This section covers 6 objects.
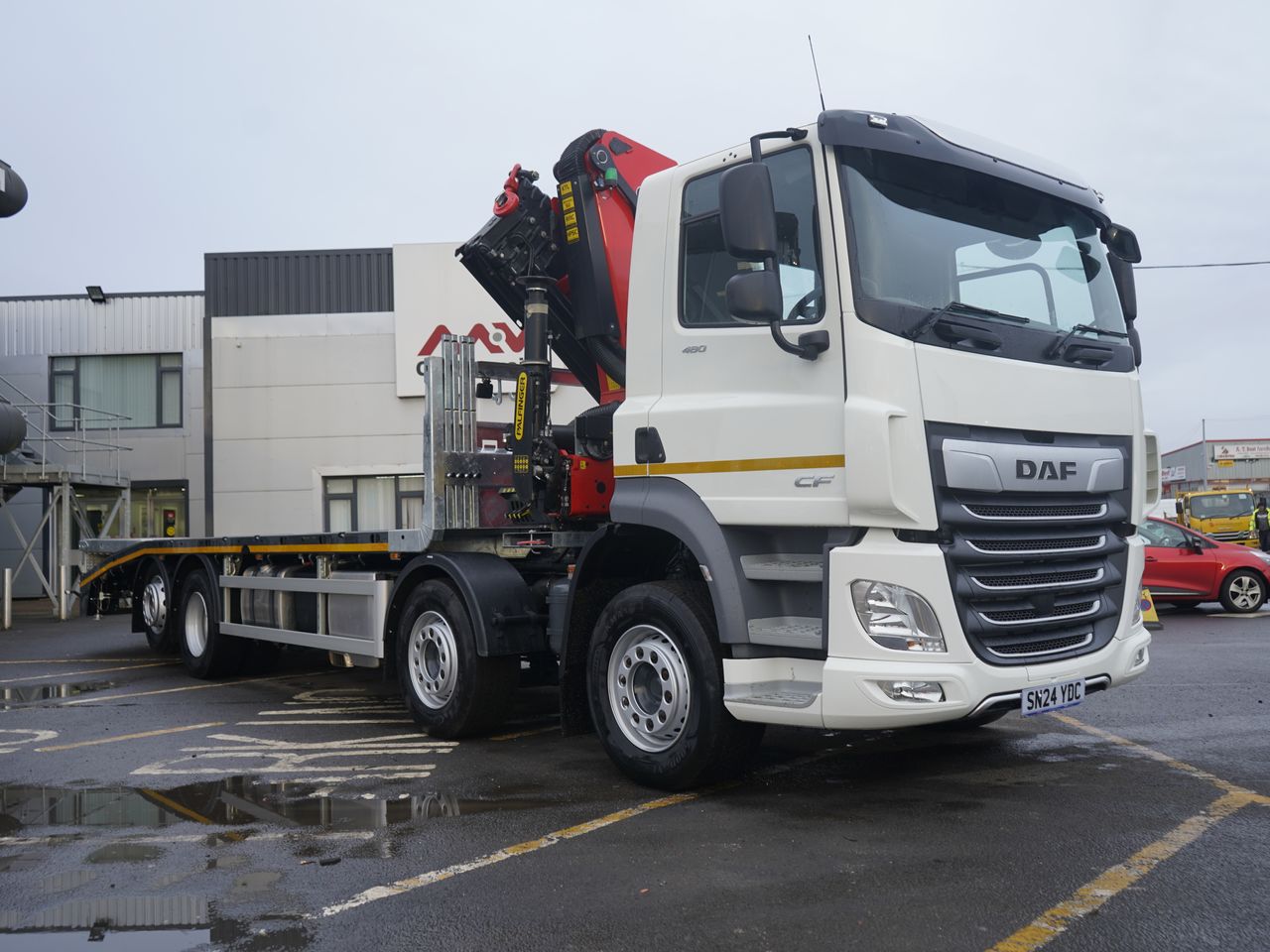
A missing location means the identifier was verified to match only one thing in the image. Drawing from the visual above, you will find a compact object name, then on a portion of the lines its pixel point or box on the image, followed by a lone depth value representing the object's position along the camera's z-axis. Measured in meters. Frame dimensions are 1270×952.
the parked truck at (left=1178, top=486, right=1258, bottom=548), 29.92
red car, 15.52
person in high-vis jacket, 27.94
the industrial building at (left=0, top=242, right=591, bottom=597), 23.12
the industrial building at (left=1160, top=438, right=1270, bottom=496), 67.88
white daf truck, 4.84
